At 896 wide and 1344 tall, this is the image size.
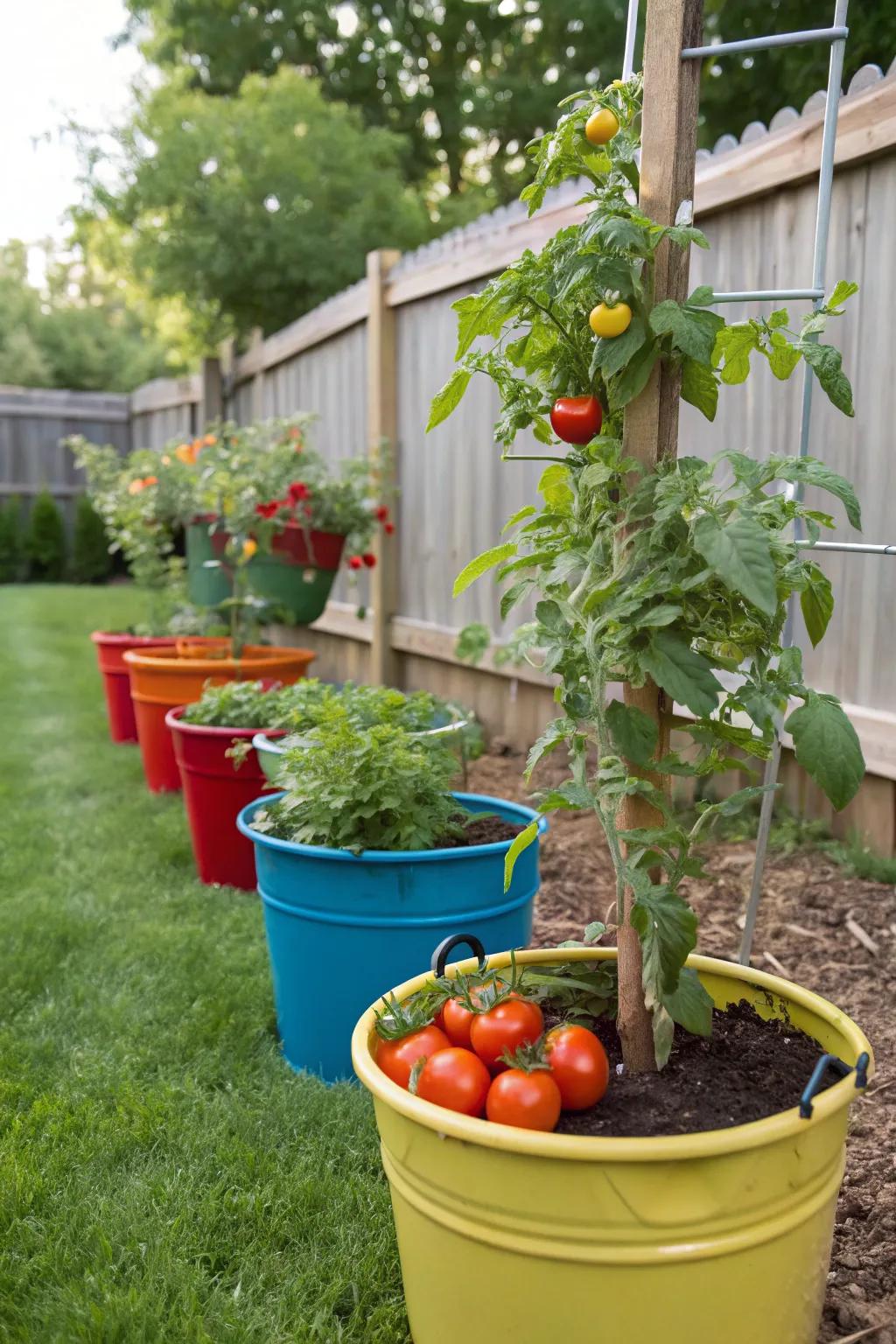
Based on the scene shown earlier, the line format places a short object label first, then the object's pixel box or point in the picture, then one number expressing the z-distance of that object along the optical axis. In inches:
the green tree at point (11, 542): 439.2
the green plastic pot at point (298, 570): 174.1
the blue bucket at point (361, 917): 79.3
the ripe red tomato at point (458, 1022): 56.7
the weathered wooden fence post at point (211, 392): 313.4
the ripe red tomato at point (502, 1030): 54.2
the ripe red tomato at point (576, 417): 55.0
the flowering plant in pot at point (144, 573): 199.9
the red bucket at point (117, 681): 197.6
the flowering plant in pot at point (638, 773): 44.3
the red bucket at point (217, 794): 121.7
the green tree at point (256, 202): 343.6
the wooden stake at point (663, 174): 53.9
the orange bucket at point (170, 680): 157.6
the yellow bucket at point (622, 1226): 43.6
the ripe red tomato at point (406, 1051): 54.1
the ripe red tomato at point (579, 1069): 51.1
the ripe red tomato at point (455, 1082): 50.9
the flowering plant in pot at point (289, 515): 171.0
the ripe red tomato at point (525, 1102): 49.2
